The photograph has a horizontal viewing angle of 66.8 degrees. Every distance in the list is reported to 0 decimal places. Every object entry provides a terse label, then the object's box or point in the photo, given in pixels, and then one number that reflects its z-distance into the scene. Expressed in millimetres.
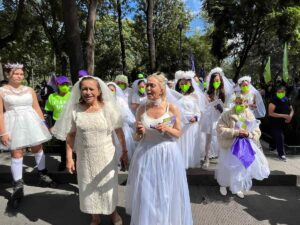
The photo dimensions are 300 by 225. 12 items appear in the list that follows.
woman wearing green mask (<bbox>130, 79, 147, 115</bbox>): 5003
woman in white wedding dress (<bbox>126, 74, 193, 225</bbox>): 2498
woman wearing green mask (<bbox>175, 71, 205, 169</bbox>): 4182
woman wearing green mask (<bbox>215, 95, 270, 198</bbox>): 3343
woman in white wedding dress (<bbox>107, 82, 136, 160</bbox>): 4243
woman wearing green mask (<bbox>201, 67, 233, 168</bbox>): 4345
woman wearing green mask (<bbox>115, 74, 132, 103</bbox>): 5129
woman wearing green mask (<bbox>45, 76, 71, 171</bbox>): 4040
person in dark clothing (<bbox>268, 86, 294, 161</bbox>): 4791
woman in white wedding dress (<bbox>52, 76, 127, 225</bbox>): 2614
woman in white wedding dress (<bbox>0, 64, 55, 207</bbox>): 3279
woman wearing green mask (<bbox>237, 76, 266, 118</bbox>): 4651
